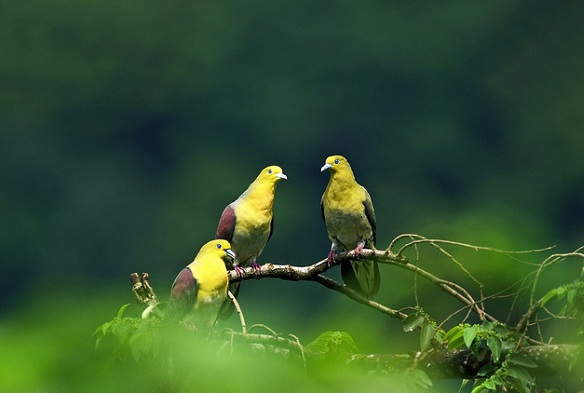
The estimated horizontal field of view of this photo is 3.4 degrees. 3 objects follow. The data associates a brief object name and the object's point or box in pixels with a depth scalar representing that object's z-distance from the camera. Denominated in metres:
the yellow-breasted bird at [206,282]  18.53
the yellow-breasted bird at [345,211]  19.10
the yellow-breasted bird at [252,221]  19.01
